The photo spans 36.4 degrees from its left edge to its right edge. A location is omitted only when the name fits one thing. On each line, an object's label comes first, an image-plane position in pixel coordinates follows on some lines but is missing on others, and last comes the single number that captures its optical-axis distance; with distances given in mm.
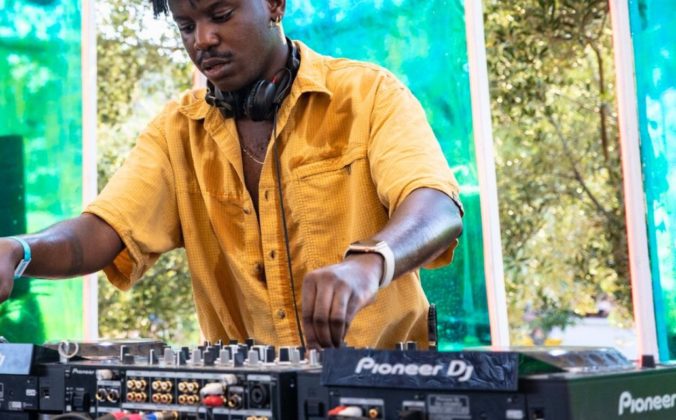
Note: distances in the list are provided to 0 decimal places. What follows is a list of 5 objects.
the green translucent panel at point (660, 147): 4324
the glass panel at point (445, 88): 4688
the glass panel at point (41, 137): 5207
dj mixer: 1236
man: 2174
